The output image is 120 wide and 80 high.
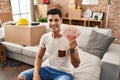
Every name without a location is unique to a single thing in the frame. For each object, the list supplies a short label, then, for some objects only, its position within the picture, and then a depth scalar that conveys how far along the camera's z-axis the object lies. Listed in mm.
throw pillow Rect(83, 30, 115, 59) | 2135
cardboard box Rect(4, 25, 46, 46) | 2574
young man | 1374
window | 4861
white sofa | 1697
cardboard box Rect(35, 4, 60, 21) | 4649
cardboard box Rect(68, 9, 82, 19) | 4388
